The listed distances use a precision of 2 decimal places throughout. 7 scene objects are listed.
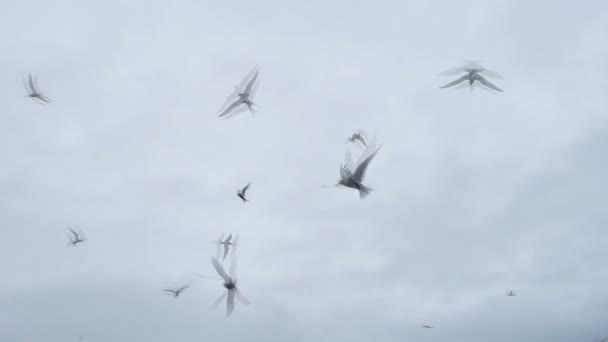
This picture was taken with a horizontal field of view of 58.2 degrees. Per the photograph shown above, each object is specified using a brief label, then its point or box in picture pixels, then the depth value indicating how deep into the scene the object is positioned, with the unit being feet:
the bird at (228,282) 55.86
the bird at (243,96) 58.65
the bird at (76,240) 89.45
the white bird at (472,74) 56.99
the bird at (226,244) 67.21
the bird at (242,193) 67.46
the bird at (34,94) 71.36
